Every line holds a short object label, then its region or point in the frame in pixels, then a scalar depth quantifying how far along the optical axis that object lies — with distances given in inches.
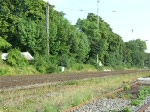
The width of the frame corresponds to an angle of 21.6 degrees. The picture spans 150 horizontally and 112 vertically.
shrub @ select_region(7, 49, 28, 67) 1649.9
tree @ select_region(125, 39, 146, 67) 4654.0
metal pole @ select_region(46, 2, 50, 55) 1895.1
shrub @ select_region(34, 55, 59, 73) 1772.9
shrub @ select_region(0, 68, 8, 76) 1430.4
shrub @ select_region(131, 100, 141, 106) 617.5
